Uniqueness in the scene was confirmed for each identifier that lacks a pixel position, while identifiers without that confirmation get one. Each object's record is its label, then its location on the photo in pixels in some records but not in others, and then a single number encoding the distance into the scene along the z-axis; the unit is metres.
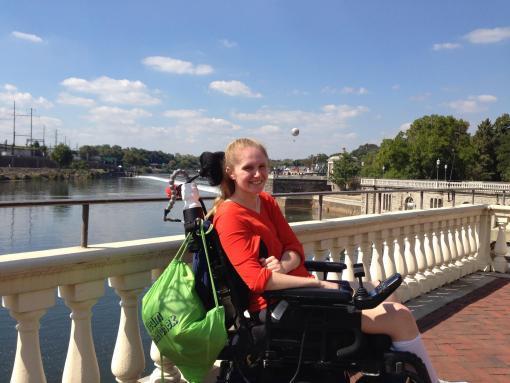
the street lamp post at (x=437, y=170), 62.30
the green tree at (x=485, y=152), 68.11
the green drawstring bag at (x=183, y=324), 1.83
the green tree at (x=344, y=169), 76.25
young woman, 1.98
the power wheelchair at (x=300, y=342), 1.94
